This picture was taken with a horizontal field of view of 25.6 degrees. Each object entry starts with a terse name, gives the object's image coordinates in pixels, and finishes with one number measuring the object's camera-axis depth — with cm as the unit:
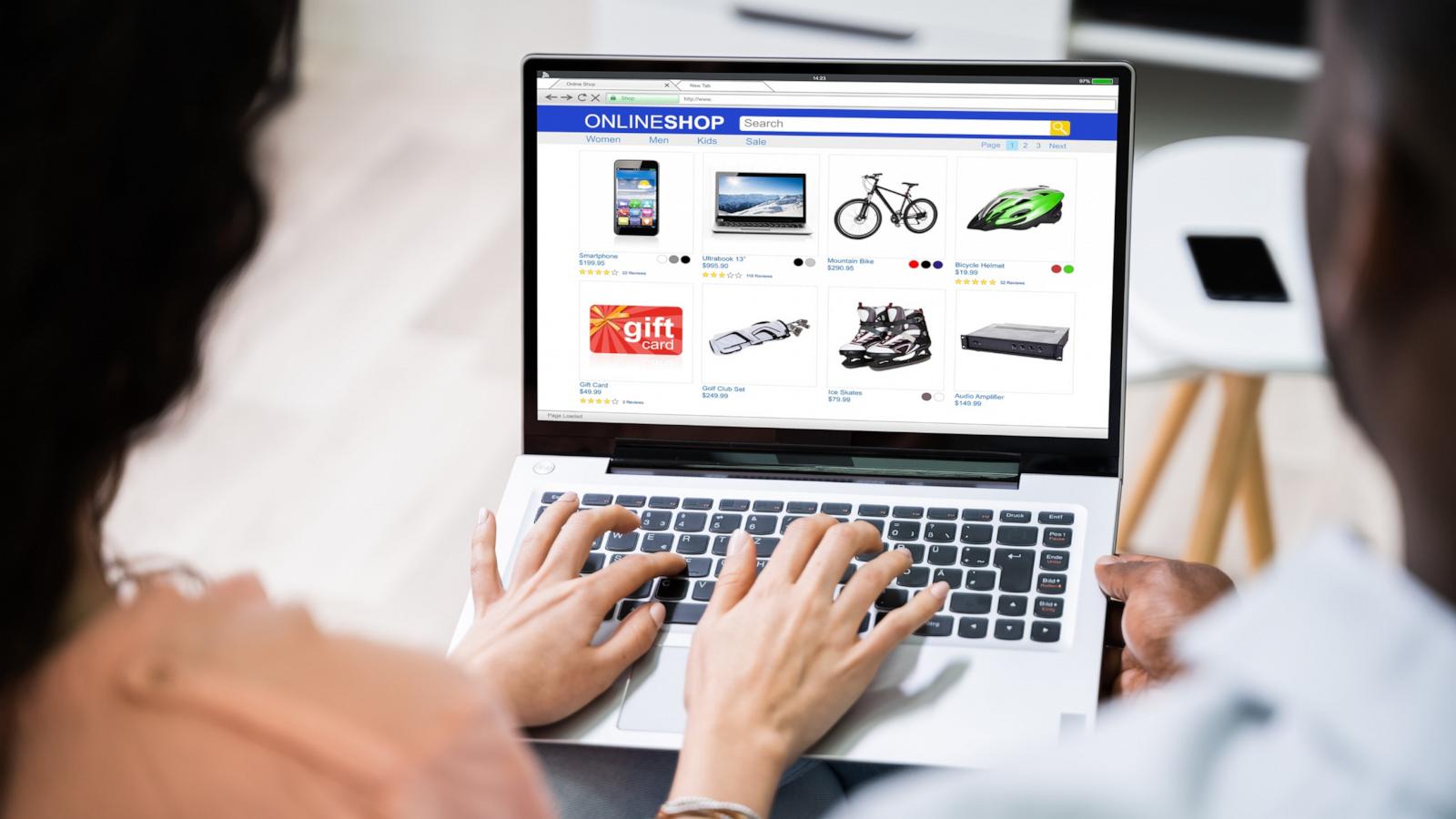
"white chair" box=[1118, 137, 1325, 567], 214
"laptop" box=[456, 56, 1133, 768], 177
